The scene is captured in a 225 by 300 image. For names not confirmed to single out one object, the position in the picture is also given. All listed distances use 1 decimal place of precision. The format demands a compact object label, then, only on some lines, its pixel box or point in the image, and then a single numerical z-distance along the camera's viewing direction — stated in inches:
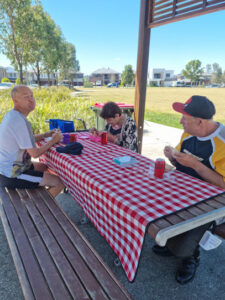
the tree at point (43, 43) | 647.1
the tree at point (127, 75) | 3302.7
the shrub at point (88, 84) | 2984.7
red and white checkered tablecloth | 48.4
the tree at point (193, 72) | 3924.7
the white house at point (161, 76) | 4418.3
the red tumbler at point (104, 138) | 104.2
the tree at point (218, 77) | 3686.0
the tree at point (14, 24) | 541.0
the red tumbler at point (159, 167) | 65.4
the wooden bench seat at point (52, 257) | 44.3
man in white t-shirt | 78.6
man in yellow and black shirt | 60.3
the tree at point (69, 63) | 1307.8
